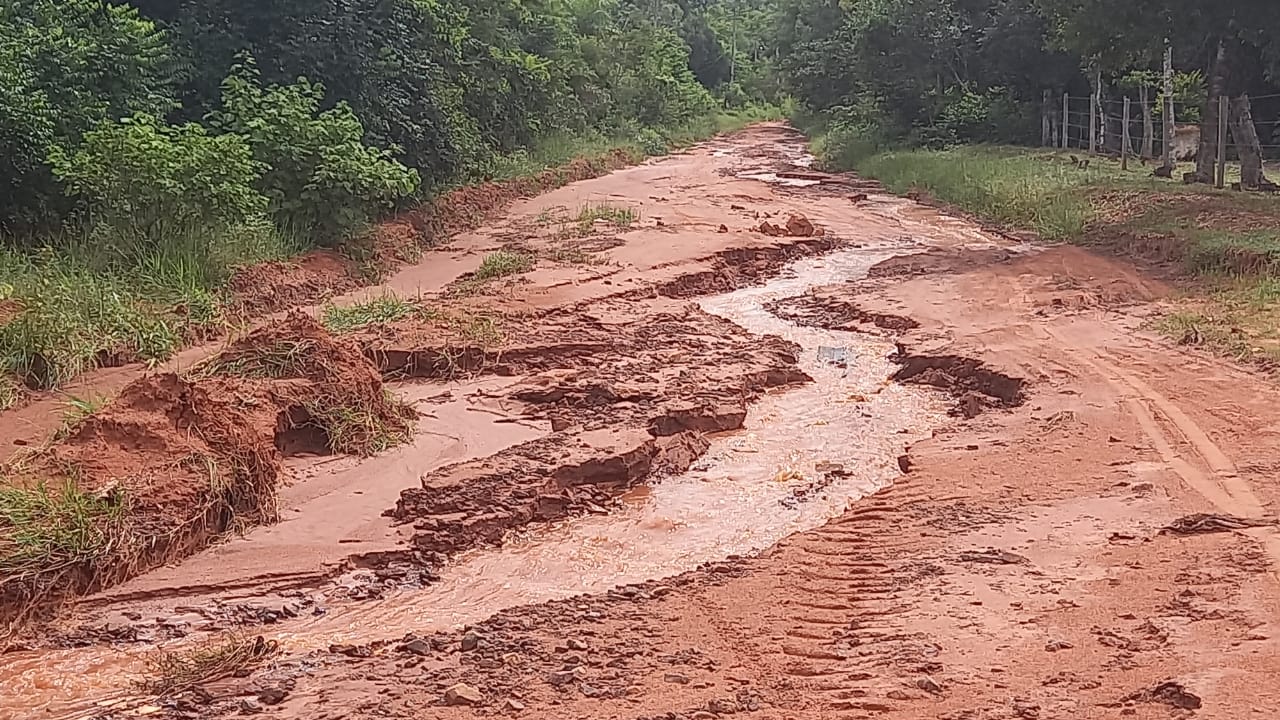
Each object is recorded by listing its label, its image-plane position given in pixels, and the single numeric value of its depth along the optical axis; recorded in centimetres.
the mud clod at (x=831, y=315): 1221
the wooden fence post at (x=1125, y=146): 2200
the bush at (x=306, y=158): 1373
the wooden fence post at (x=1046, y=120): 2820
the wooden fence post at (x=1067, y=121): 2678
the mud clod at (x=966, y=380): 917
